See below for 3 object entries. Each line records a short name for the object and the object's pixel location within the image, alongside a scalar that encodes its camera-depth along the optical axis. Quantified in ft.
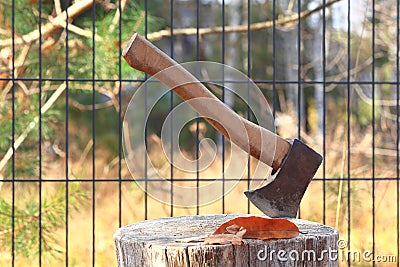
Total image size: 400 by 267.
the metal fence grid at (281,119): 12.68
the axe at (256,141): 5.85
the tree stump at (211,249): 5.33
